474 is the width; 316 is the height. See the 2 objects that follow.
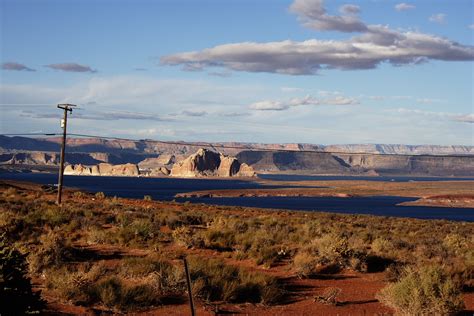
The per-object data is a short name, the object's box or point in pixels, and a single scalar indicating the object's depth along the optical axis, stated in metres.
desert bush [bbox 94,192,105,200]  43.95
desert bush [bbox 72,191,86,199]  43.78
